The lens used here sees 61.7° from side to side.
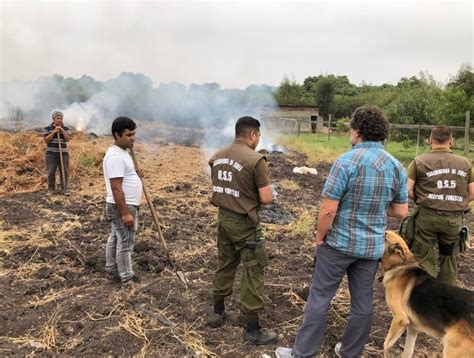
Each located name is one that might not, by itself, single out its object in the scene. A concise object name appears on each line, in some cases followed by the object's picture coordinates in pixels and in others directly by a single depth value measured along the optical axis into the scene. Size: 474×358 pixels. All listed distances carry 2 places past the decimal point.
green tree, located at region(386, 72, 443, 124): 18.55
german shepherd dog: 2.59
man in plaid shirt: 2.71
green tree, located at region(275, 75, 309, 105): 45.12
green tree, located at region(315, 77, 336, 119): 48.78
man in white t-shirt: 3.94
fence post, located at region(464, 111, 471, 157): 12.79
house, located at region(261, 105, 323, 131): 28.69
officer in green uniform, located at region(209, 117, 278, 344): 3.23
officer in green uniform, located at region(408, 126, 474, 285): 3.64
